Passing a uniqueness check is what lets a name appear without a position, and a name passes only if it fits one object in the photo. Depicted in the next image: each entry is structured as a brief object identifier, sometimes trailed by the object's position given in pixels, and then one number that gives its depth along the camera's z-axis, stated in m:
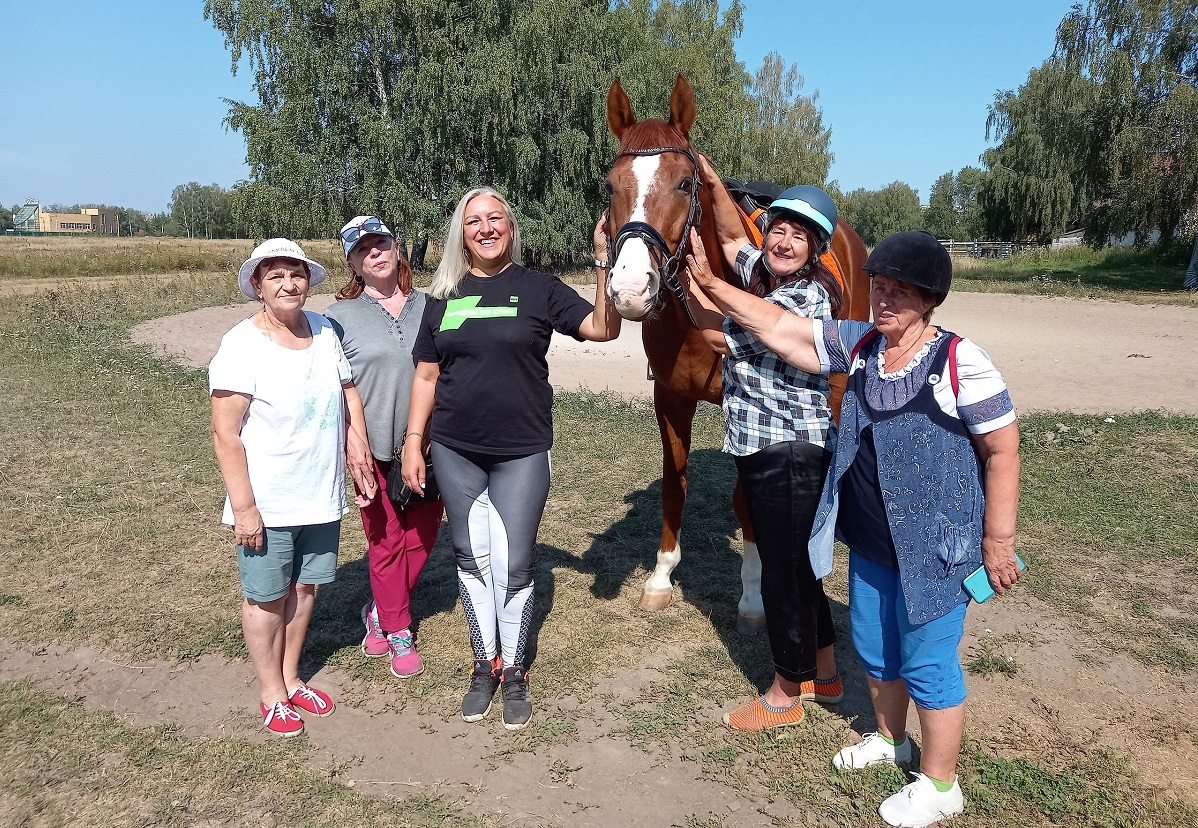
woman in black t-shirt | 2.85
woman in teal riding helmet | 2.52
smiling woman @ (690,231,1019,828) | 2.09
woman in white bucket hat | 2.68
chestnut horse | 2.57
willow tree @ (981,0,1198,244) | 18.11
